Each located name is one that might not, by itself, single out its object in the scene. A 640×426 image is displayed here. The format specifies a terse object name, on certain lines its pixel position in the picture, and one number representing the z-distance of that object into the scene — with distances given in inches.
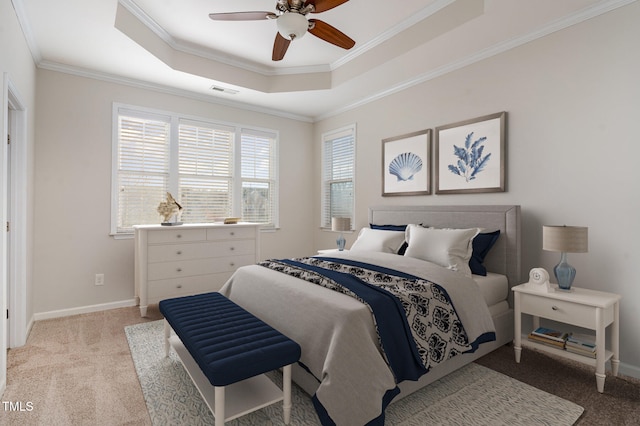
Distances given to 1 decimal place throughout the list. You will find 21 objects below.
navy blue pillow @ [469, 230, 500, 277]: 117.8
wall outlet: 151.1
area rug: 74.6
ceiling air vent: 166.4
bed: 66.6
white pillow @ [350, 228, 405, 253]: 137.0
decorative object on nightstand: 99.8
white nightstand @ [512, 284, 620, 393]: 87.0
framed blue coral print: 125.9
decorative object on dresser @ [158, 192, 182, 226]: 155.6
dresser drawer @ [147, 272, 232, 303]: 145.3
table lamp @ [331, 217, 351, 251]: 178.4
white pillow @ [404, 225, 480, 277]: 112.3
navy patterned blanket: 74.8
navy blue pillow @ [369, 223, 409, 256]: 137.3
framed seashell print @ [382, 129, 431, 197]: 152.9
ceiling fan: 86.8
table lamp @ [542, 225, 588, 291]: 92.7
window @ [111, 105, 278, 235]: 159.3
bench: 62.7
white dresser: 143.3
